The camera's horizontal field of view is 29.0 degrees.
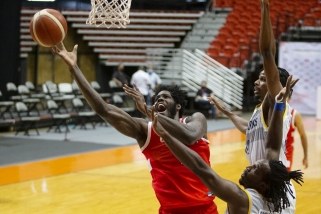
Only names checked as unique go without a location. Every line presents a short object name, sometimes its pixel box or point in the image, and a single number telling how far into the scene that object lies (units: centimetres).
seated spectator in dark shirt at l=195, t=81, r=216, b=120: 1853
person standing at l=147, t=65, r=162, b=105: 1844
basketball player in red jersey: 431
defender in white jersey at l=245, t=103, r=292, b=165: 449
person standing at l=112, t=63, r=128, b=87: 1887
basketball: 477
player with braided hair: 329
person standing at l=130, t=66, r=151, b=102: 1773
